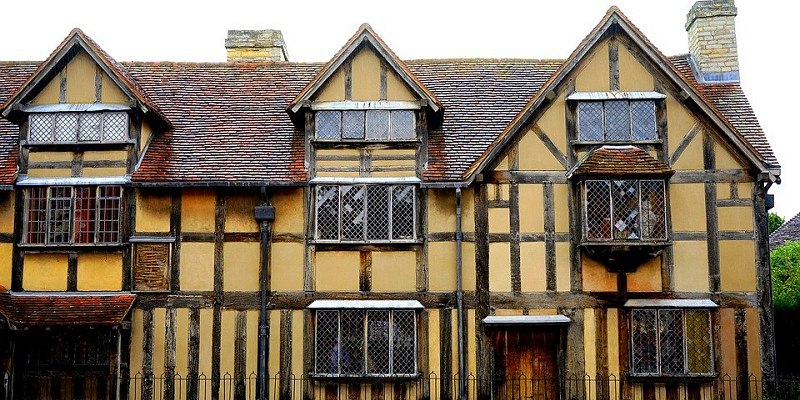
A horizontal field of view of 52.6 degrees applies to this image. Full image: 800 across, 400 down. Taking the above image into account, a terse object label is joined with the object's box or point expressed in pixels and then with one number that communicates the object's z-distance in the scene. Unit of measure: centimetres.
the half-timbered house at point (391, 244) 1667
